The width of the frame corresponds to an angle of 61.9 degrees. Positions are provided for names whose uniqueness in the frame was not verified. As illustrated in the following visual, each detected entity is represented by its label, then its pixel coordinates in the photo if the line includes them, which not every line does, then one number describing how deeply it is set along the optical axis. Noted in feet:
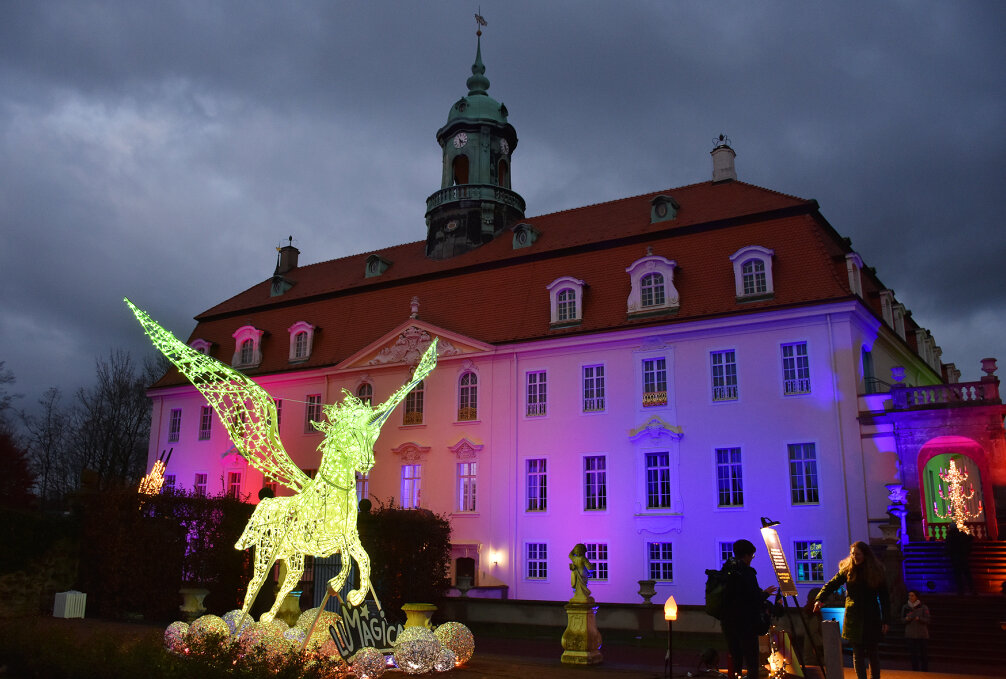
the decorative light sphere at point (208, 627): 45.36
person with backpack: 30.63
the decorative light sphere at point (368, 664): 44.37
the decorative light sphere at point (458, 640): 50.65
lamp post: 37.29
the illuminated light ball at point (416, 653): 46.88
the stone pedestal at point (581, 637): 55.21
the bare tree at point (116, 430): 176.55
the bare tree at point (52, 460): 182.09
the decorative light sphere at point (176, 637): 44.88
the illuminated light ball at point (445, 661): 47.51
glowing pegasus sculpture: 50.80
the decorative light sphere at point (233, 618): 52.00
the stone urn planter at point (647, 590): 80.33
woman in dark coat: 30.91
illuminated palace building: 86.58
